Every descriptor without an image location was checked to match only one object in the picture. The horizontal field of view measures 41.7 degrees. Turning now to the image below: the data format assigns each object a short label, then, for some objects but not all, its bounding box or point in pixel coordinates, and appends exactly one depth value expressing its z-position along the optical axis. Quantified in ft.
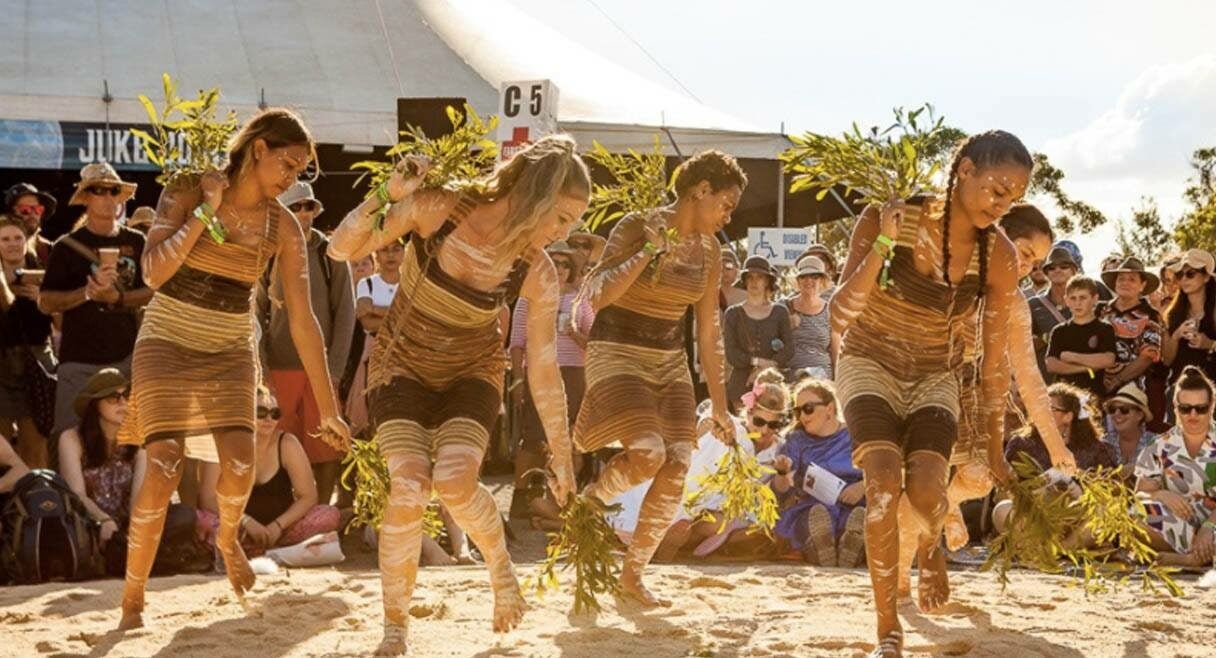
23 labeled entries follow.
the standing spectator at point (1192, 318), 34.19
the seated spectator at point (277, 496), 28.43
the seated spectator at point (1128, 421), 33.14
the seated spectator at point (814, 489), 29.37
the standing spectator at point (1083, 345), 34.71
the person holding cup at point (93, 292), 28.40
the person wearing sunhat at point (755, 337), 36.94
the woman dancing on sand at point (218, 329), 19.84
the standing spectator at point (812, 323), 37.96
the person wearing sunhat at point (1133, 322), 34.73
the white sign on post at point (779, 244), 48.88
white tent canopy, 55.93
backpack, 24.94
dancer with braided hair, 18.01
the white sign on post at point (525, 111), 37.93
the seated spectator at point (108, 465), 26.40
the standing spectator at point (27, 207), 33.24
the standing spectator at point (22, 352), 29.63
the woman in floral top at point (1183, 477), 28.76
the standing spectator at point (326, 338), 31.14
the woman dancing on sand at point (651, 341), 22.35
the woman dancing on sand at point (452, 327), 17.87
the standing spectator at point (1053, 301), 37.32
